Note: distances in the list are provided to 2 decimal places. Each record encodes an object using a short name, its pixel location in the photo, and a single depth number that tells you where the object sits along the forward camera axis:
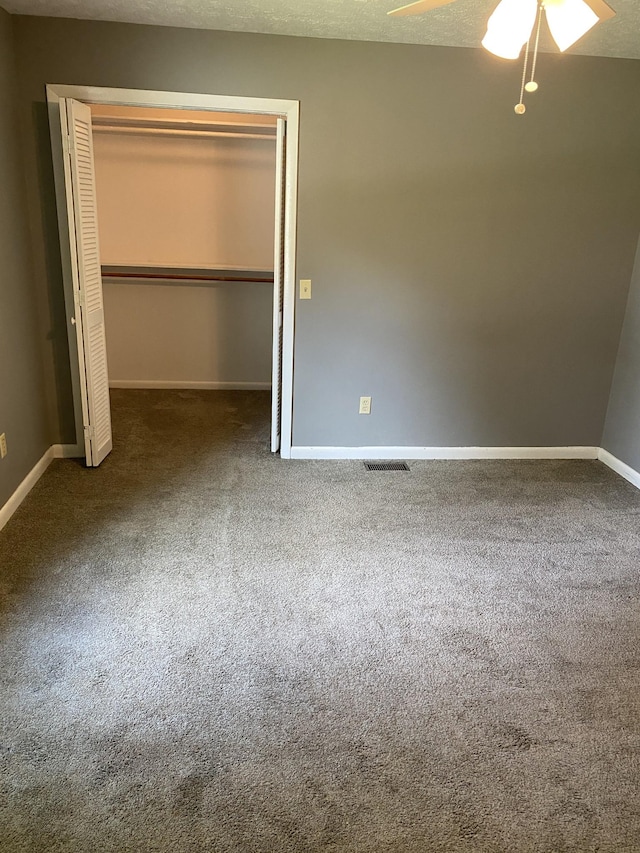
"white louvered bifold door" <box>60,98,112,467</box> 3.20
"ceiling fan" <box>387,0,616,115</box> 1.77
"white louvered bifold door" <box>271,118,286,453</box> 3.41
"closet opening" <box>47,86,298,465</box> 4.73
